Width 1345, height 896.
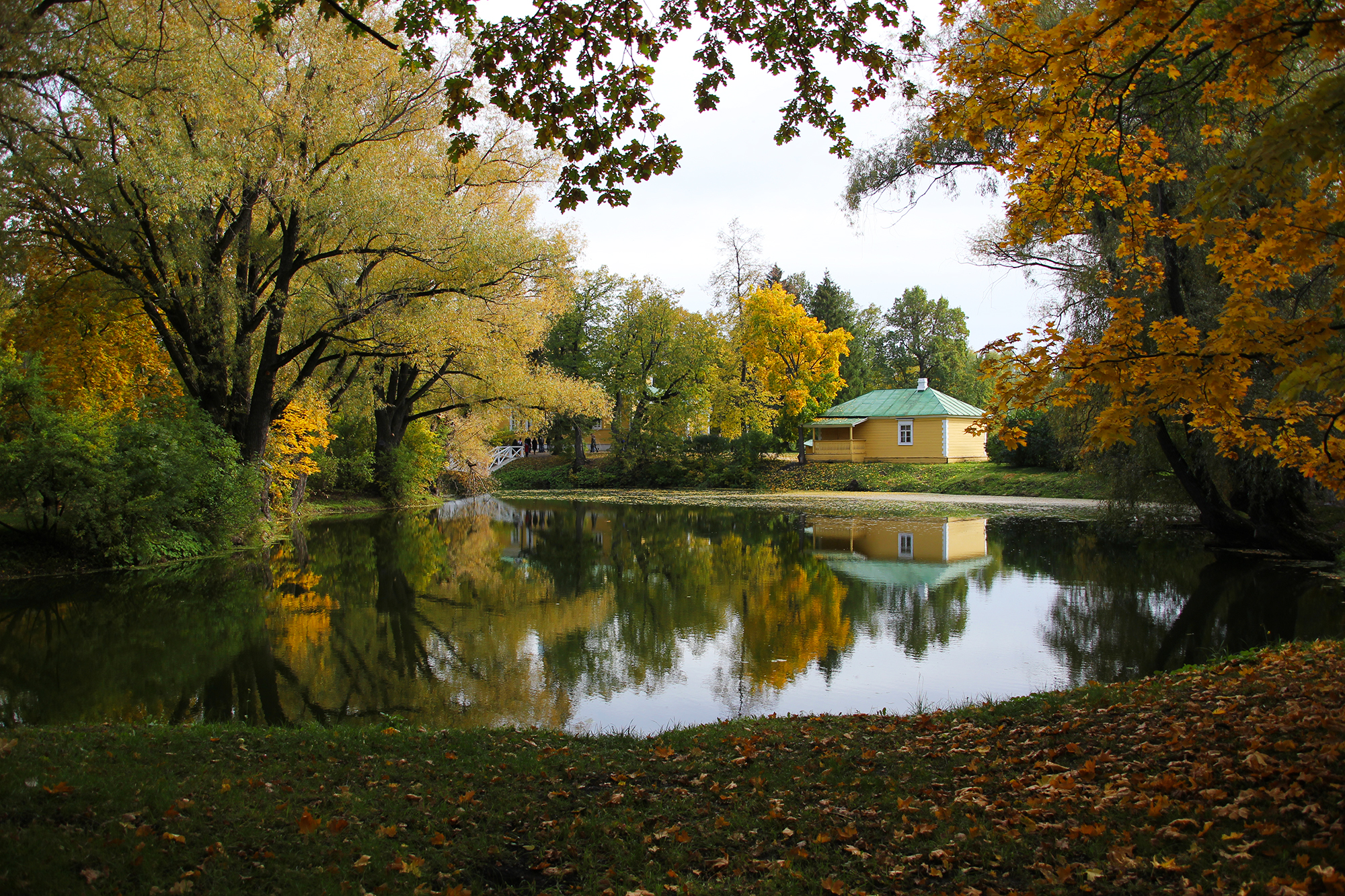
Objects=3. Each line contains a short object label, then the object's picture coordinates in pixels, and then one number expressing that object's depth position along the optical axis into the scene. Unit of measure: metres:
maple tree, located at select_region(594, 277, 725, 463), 41.59
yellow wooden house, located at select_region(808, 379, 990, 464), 40.97
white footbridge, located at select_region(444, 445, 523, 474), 47.97
